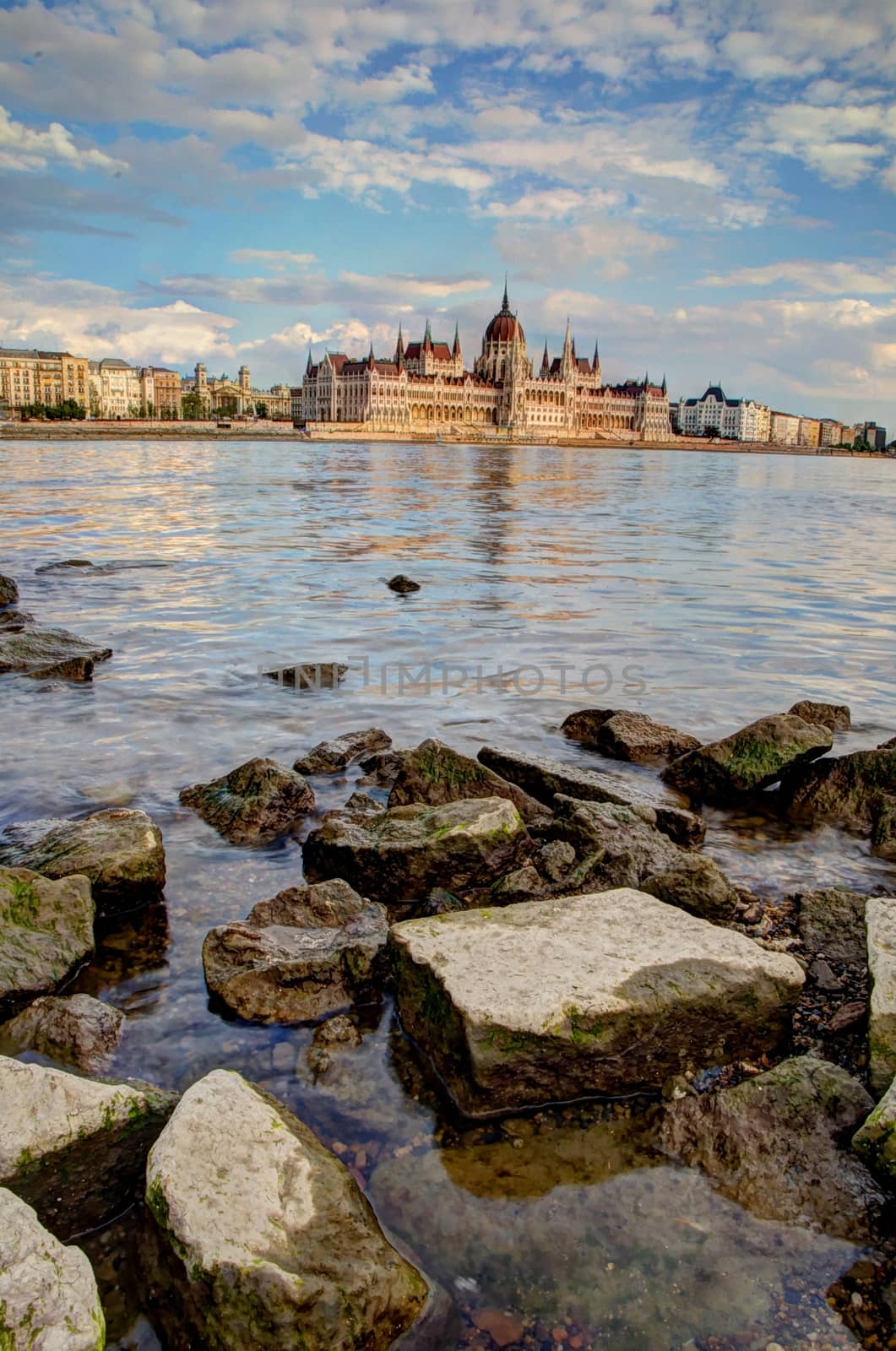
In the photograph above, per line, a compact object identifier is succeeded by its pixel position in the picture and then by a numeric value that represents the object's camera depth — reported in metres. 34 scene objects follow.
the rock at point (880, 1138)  2.62
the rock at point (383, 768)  5.98
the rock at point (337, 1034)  3.46
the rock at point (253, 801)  5.21
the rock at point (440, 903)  4.30
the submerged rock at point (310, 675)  8.47
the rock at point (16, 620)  10.34
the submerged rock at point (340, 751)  6.24
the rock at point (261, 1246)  2.22
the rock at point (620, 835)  4.67
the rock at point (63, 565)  15.14
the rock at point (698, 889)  4.21
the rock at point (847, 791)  5.63
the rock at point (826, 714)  7.15
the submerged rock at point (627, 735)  6.75
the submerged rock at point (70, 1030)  3.31
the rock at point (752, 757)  5.82
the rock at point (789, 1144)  2.75
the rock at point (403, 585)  13.97
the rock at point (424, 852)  4.54
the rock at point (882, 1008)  2.99
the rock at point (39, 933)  3.60
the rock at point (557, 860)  4.59
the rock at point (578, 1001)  3.07
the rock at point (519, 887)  4.38
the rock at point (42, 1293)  2.01
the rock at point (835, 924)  3.98
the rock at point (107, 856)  4.27
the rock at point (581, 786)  5.20
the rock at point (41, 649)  8.57
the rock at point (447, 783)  5.41
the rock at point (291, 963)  3.63
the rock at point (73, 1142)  2.56
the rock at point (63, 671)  8.37
